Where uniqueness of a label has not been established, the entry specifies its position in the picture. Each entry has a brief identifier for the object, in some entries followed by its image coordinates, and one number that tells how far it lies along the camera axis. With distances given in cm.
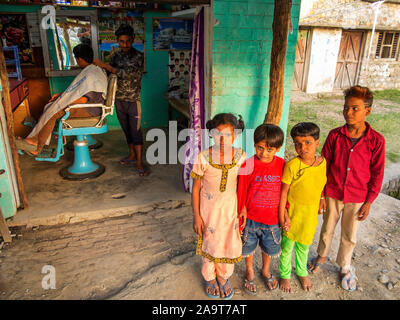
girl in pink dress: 214
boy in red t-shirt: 213
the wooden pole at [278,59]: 292
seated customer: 367
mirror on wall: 530
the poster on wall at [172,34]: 581
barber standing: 407
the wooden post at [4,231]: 287
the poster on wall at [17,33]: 503
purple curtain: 332
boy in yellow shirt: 218
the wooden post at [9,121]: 307
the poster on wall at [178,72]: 610
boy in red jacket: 226
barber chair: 377
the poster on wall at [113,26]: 548
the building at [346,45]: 1080
